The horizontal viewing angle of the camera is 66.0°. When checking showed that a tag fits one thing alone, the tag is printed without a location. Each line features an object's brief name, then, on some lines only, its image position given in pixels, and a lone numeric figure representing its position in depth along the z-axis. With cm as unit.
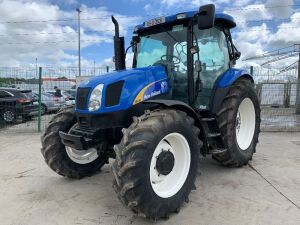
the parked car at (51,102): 1114
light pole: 2329
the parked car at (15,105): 895
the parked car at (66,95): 1175
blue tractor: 254
